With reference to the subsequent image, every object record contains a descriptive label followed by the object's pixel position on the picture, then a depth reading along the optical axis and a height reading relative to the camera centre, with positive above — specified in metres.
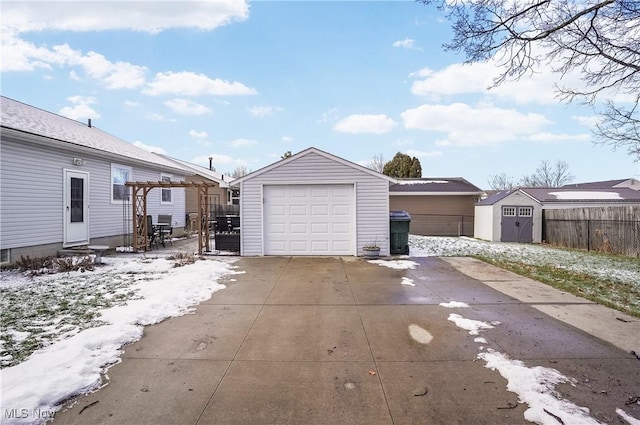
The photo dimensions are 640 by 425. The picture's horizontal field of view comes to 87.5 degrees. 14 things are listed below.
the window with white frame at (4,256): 7.84 -0.96
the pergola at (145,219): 10.54 -0.15
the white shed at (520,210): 15.62 +0.07
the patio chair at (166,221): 13.20 -0.34
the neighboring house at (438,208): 18.92 +0.23
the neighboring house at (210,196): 21.38 +1.22
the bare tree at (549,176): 44.56 +4.83
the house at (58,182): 8.12 +0.94
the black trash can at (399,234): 10.52 -0.68
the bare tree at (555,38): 5.89 +3.23
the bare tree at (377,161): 43.96 +6.79
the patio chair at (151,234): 11.98 -0.71
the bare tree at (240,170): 52.25 +6.95
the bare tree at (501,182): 47.88 +4.30
